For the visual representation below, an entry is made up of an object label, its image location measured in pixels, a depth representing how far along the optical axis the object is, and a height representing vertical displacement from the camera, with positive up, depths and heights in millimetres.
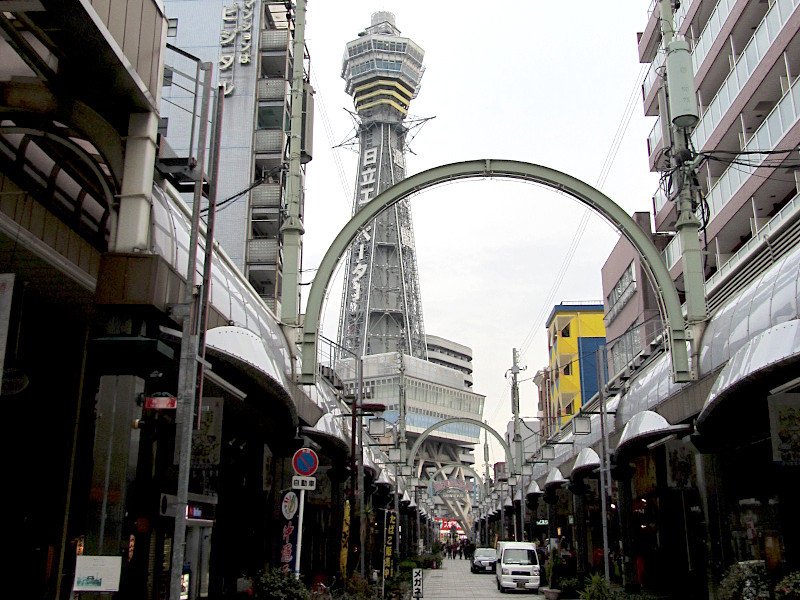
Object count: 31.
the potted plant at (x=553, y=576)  28847 -1757
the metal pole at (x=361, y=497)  29812 +1187
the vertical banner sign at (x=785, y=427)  13562 +1712
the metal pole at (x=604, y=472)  24766 +1835
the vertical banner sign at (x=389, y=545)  27569 -573
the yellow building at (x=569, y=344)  81188 +18796
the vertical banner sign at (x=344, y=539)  23141 -338
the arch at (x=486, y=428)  64938 +7491
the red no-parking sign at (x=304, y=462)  14414 +1144
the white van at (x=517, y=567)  34438 -1633
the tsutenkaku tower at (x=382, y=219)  165750 +64034
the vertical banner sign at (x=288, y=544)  18000 -371
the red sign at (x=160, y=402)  10555 +1593
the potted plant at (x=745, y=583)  13844 -905
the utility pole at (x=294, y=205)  22094 +8946
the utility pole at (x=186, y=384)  9617 +1808
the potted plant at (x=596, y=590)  19375 -1442
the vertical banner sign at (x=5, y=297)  9320 +2582
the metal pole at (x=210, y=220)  11188 +4476
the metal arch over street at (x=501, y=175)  20797 +8383
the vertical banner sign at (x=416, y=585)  22938 -1579
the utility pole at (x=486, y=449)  93175 +9227
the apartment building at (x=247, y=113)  46281 +24805
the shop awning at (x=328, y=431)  23094 +2772
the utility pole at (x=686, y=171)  19484 +8583
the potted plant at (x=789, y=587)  12347 -859
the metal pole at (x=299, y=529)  14597 -29
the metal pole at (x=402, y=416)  59875 +8597
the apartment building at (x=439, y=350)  194588 +42481
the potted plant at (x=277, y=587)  15500 -1125
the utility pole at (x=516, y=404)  56312 +8515
